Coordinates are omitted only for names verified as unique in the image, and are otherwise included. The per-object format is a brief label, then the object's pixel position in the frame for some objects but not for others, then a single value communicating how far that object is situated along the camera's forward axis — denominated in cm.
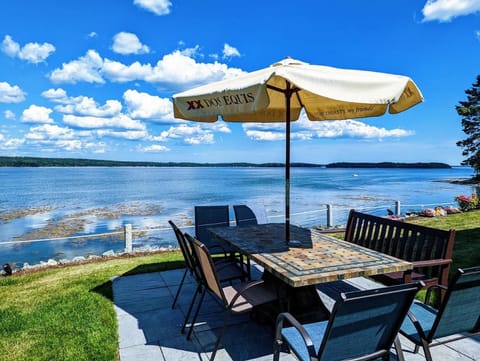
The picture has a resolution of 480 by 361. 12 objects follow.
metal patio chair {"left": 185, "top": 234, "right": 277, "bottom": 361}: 240
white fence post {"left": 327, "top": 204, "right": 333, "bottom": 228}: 929
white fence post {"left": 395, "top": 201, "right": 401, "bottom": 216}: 1024
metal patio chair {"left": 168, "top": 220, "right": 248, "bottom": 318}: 305
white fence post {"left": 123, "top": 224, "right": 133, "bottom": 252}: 654
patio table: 234
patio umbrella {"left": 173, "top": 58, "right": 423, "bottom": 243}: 235
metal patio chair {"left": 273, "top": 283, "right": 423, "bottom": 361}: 162
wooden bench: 301
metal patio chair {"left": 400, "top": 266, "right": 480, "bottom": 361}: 187
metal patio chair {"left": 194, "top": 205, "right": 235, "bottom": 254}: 482
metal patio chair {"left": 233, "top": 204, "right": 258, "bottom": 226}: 511
